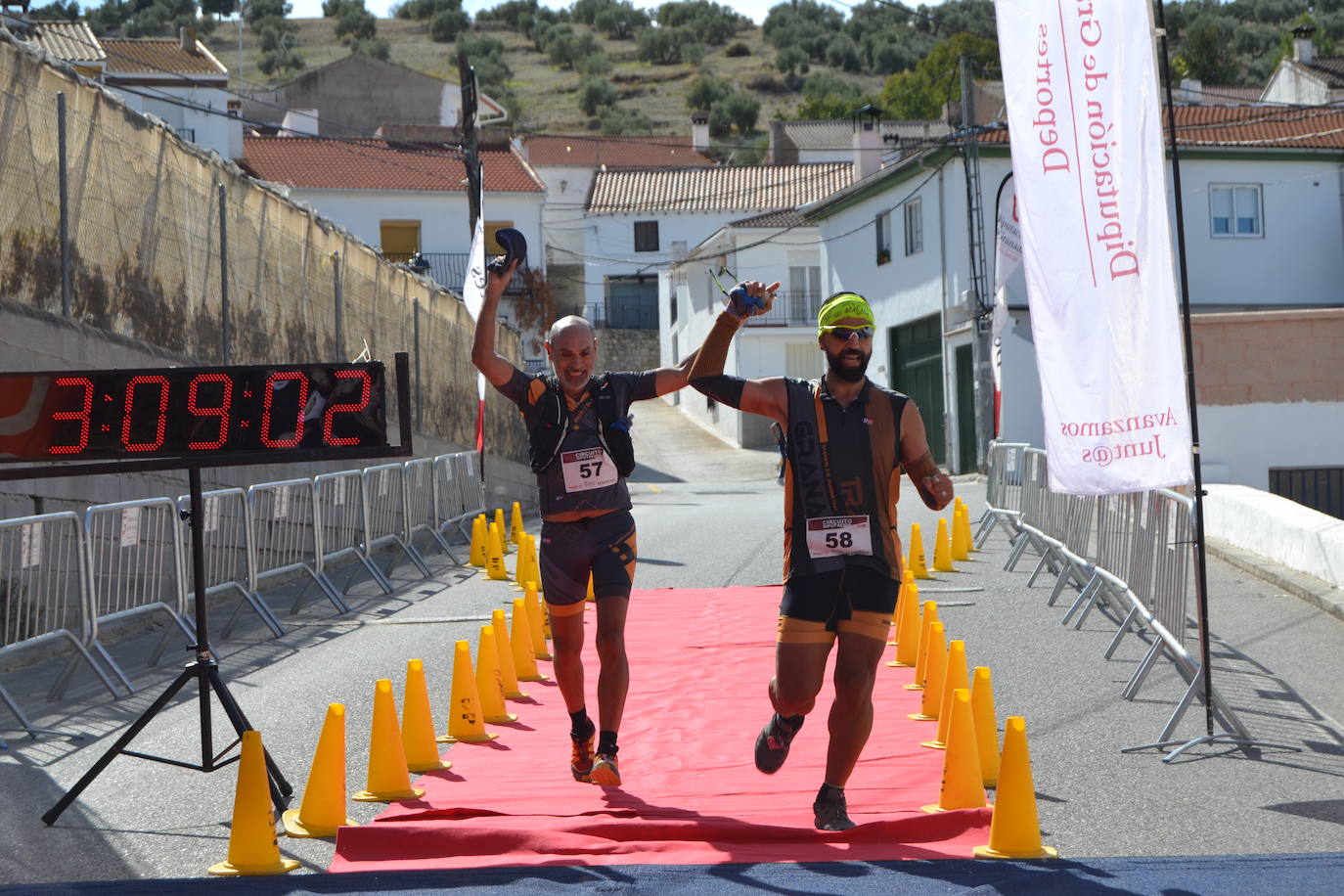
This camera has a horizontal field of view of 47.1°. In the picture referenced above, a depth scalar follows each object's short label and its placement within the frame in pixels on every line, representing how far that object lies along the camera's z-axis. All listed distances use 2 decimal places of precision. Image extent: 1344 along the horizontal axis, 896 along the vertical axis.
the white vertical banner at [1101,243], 7.43
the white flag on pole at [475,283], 19.08
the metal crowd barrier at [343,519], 14.47
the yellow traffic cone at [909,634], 9.90
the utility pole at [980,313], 31.98
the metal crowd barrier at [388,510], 15.80
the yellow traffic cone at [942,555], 15.08
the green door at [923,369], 36.34
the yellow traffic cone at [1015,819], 5.33
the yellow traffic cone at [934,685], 8.05
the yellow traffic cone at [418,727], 7.04
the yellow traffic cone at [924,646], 8.75
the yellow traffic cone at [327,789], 5.92
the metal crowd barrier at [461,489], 18.95
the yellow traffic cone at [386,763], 6.42
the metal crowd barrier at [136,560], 10.27
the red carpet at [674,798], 5.46
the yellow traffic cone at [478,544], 17.28
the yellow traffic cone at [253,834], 5.39
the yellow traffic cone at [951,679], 7.15
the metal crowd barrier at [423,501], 17.28
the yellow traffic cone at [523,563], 14.60
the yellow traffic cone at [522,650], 9.73
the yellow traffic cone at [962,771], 5.90
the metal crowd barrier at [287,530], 13.13
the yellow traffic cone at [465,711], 7.75
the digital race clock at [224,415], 6.38
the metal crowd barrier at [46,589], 9.20
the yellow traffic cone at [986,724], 6.51
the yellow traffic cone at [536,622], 10.77
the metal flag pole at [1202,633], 7.36
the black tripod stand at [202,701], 6.37
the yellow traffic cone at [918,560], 14.67
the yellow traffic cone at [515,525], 15.91
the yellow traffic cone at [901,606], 9.99
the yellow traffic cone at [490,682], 8.24
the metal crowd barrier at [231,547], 11.98
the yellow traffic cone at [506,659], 9.01
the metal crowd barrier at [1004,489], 15.90
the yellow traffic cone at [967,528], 16.33
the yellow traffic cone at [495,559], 15.96
